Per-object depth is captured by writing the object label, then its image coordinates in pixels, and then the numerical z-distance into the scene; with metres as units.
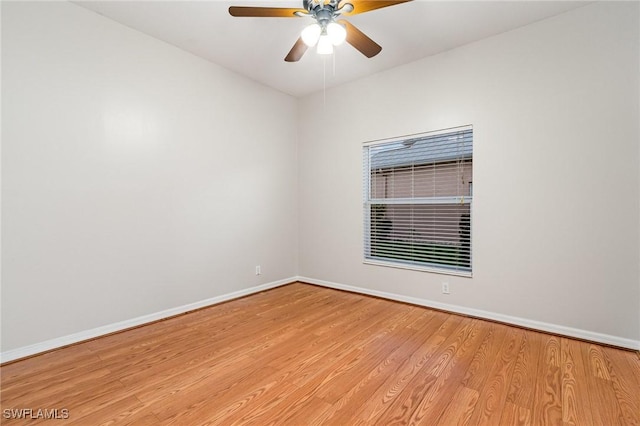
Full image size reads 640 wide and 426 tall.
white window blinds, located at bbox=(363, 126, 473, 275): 3.27
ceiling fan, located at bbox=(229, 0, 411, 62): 2.11
